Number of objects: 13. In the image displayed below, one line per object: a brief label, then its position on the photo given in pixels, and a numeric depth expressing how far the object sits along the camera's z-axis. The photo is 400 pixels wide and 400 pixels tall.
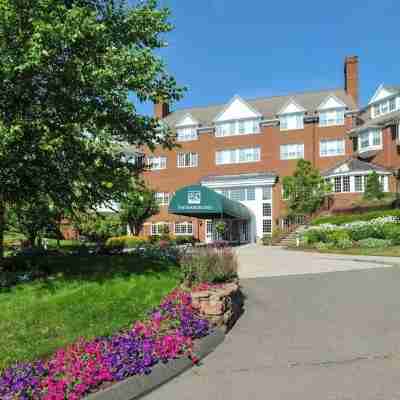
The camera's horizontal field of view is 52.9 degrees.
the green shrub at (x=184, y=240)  37.56
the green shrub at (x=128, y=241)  33.61
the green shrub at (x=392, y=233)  24.08
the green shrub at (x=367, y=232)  25.78
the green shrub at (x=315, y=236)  28.03
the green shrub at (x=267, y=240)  33.82
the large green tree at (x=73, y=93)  7.85
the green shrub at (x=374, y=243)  23.92
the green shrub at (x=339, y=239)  25.09
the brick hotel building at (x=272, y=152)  38.19
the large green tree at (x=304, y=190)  36.34
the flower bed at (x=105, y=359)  4.45
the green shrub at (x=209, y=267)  9.23
